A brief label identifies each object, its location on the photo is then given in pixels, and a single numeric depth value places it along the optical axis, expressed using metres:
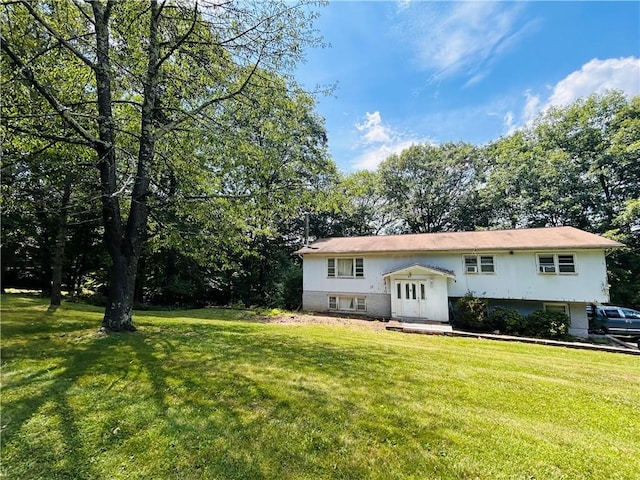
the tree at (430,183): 30.80
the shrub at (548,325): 13.45
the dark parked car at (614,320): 14.54
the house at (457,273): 14.58
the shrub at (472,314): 14.72
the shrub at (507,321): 13.92
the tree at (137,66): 6.70
